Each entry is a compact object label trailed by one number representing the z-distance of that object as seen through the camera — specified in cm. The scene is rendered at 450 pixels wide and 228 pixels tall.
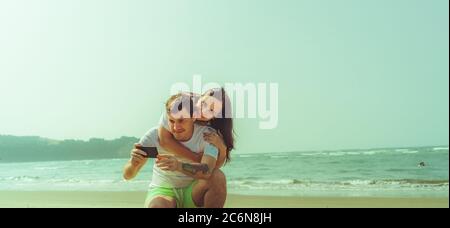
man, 387
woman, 389
